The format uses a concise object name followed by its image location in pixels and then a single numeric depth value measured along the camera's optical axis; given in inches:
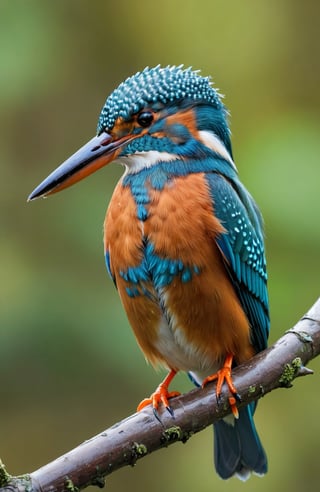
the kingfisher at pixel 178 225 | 257.0
